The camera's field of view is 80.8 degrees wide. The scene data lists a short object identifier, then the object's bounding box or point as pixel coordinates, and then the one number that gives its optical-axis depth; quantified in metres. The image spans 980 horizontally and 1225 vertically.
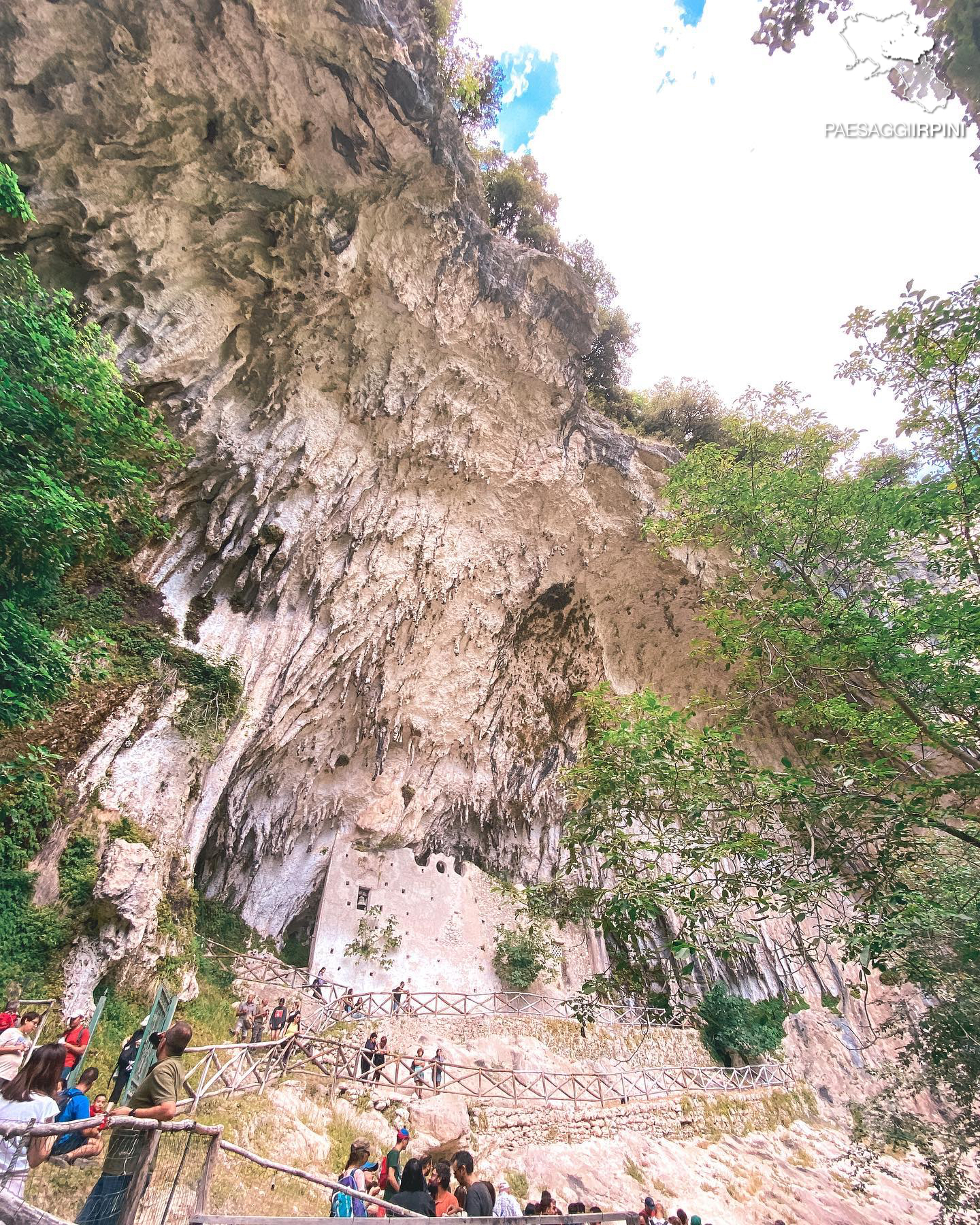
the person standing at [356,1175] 4.43
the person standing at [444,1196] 4.64
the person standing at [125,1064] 5.36
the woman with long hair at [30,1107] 2.63
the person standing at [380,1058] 9.04
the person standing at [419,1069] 8.55
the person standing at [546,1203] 5.38
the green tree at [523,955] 15.78
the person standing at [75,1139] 3.20
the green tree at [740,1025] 15.32
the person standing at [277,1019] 10.12
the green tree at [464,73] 12.70
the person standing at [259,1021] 9.43
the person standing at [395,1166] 4.88
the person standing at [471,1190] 4.51
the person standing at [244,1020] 9.70
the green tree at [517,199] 16.05
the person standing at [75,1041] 5.14
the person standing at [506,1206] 5.12
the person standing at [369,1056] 9.13
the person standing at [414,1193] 4.24
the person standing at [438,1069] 9.01
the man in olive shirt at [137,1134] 2.96
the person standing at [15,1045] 3.84
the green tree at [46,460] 7.45
